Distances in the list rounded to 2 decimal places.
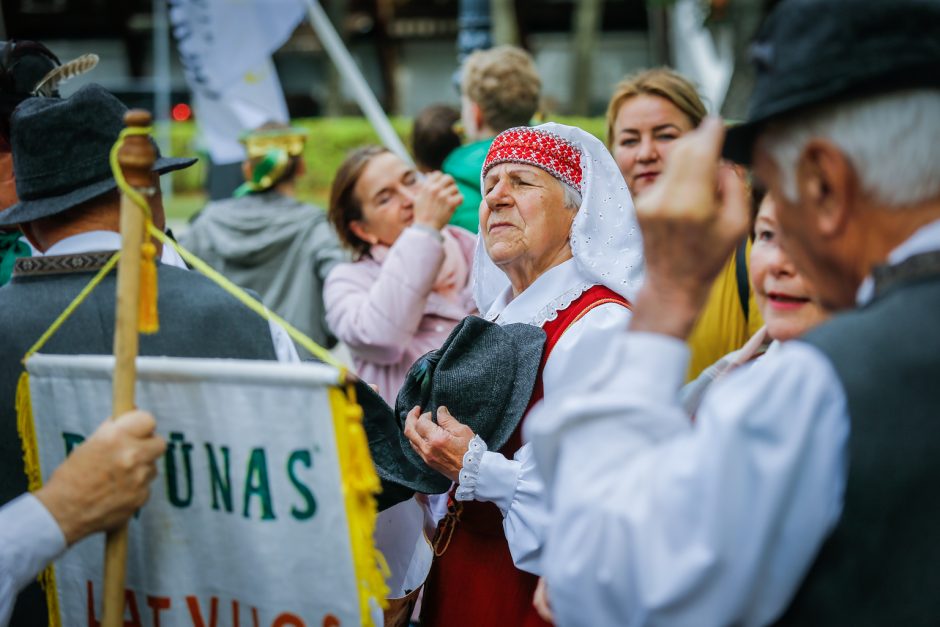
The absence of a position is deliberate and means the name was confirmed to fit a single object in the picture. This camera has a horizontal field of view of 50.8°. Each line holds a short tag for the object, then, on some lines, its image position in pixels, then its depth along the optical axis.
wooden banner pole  1.73
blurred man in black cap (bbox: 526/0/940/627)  1.23
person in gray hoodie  4.88
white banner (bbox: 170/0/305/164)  5.90
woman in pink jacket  3.71
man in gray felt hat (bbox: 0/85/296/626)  2.15
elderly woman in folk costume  2.34
